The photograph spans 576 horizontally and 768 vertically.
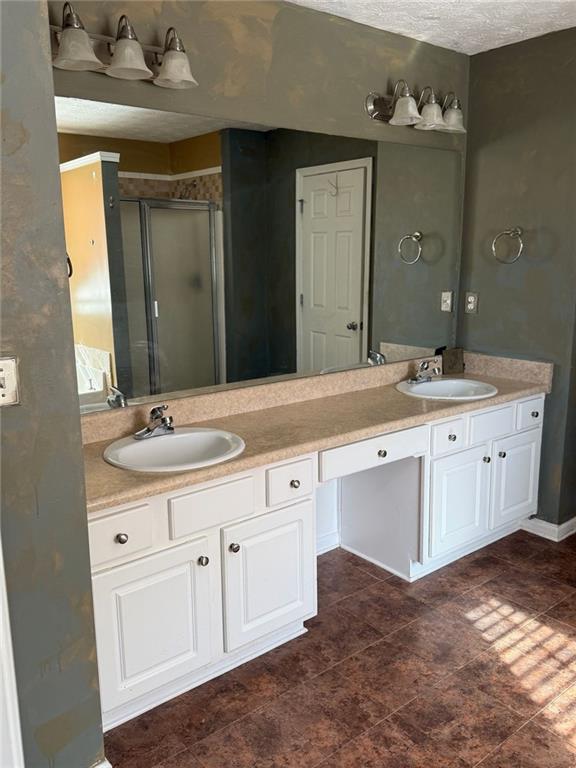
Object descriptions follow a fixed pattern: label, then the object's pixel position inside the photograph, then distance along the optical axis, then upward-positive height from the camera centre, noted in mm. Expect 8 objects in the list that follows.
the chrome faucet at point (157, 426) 2260 -597
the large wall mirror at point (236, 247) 2270 +32
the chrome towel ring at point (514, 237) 3256 +79
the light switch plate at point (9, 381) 1436 -274
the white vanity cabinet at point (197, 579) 1874 -1021
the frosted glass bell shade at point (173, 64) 2164 +634
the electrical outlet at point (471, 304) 3494 -270
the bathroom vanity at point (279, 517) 1904 -964
